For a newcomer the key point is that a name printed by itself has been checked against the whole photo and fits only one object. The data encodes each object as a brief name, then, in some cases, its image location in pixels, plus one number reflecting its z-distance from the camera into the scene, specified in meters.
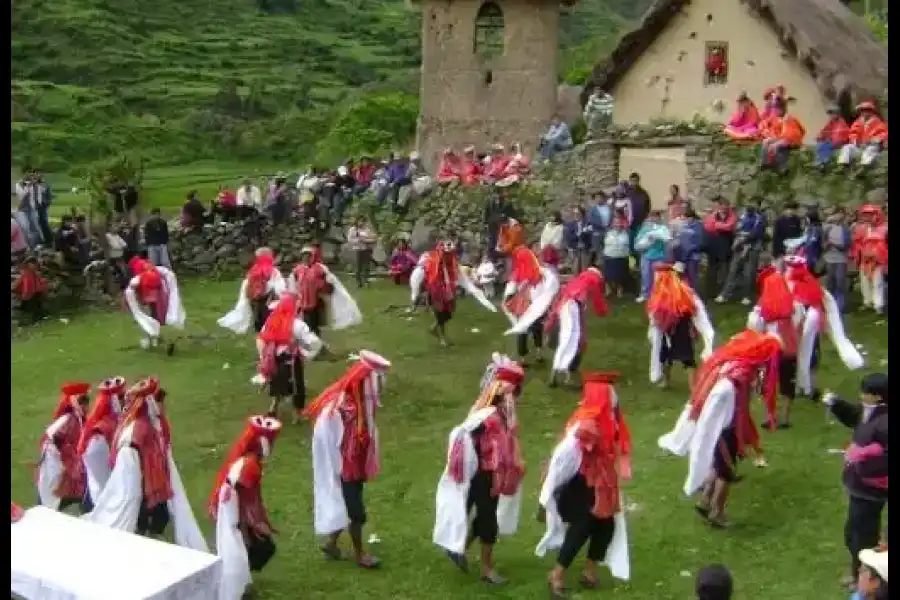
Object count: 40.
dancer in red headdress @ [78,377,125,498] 10.28
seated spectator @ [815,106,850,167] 18.83
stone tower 25.58
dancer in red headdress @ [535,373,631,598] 9.31
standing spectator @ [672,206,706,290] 17.55
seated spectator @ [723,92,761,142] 20.06
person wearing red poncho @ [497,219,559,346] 15.14
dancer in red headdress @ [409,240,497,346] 16.58
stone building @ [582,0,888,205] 20.98
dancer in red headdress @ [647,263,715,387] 13.84
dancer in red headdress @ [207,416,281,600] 9.33
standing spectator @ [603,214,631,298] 18.39
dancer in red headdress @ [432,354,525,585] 9.73
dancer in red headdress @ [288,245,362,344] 15.98
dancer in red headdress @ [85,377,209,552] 9.61
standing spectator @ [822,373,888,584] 8.75
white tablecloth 7.77
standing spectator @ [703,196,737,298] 17.88
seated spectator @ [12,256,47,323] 20.77
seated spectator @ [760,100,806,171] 19.27
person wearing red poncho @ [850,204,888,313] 16.56
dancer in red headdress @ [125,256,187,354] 17.50
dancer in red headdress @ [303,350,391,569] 10.15
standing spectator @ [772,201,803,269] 17.47
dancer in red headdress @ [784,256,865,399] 12.90
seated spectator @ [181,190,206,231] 24.00
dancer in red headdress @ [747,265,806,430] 12.71
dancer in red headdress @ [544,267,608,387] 14.41
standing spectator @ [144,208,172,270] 21.73
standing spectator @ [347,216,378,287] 21.73
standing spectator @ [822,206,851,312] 16.69
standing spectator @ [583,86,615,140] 22.02
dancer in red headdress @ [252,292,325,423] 13.62
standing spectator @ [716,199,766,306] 17.73
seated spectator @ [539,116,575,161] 22.70
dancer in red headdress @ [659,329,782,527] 10.42
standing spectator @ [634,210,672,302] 17.80
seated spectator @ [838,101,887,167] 18.41
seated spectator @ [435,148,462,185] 22.81
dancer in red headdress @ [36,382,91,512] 10.75
